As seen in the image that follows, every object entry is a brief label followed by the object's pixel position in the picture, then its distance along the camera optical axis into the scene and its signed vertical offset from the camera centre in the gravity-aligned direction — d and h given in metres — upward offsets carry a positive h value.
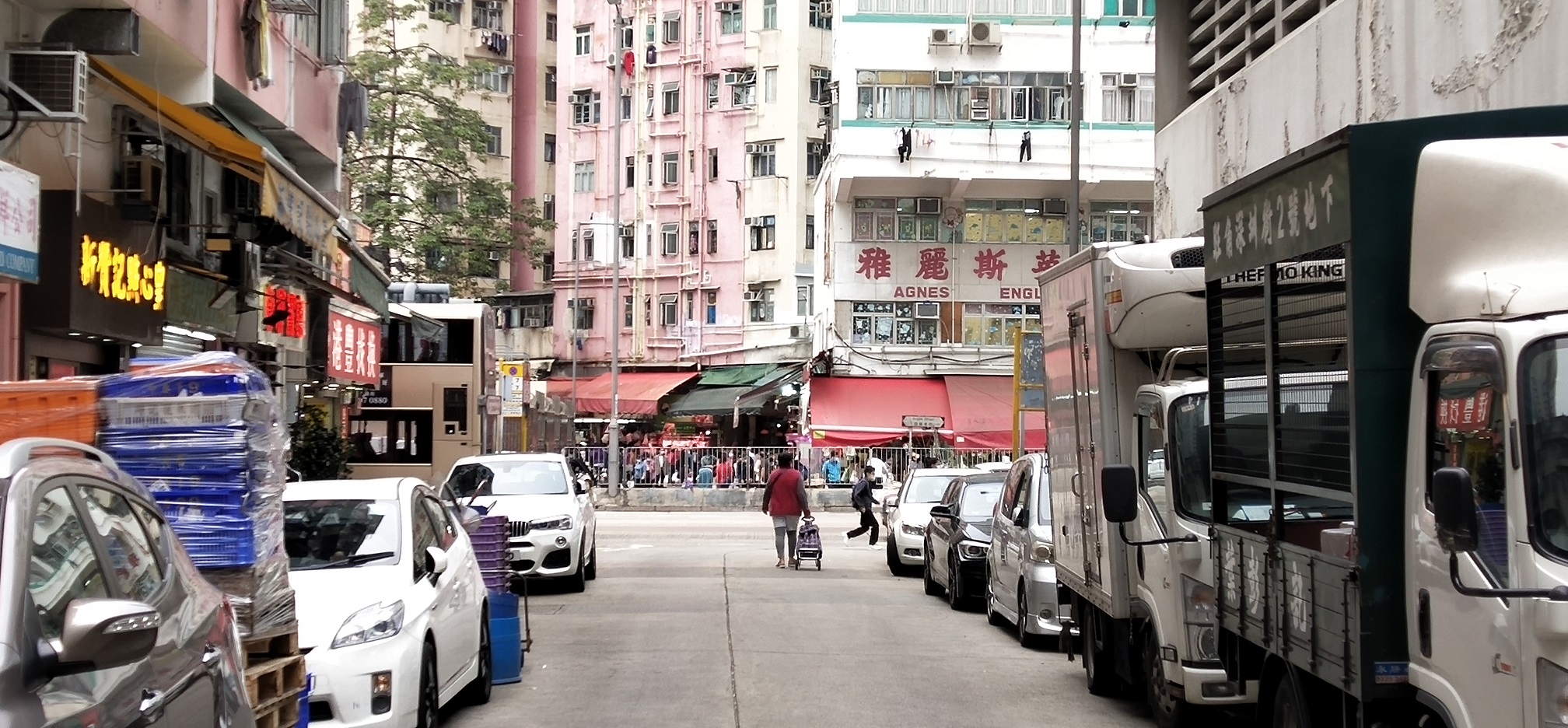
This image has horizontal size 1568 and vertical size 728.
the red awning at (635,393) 49.66 +0.88
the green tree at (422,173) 36.56 +5.75
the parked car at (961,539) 17.05 -1.29
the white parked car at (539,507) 18.58 -1.01
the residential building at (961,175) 39.06 +5.85
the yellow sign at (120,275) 13.32 +1.27
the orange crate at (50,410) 6.16 +0.05
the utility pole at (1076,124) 23.41 +4.28
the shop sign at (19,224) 10.84 +1.35
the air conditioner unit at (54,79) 11.87 +2.51
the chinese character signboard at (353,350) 23.03 +1.04
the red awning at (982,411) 39.66 +0.22
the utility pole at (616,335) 41.53 +2.41
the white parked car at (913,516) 21.91 -1.30
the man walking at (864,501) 26.58 -1.32
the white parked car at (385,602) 8.12 -0.98
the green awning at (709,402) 46.88 +0.54
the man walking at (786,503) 22.50 -1.15
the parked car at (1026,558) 13.48 -1.19
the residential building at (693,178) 52.75 +8.16
